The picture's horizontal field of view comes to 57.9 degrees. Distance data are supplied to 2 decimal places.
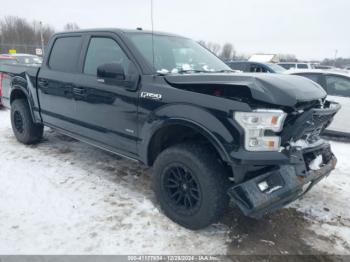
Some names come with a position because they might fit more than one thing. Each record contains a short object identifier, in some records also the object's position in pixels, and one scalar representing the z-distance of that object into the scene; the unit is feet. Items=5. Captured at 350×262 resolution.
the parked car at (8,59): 34.33
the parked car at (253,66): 42.14
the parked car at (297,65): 69.58
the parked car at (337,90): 22.20
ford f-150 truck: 8.55
